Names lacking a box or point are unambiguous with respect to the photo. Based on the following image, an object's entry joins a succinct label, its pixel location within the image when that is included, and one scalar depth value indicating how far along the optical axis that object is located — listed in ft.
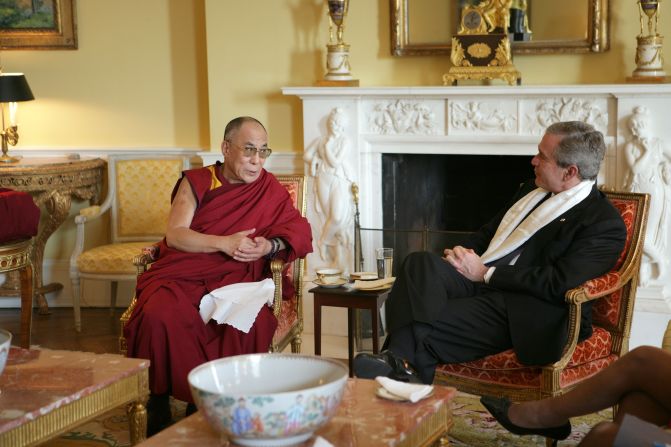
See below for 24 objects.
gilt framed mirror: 15.84
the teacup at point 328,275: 13.56
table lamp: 18.35
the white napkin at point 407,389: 8.16
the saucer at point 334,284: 13.42
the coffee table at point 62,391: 8.24
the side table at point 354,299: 13.01
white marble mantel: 15.44
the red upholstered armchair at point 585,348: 10.75
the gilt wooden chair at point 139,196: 19.30
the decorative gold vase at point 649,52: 15.08
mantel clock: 16.07
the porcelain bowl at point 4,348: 8.20
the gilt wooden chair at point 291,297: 12.68
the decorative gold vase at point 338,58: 16.93
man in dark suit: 10.98
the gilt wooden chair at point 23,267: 15.01
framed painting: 19.97
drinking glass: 13.76
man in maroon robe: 11.98
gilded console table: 18.35
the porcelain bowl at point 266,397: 6.84
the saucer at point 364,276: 13.74
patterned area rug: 11.91
